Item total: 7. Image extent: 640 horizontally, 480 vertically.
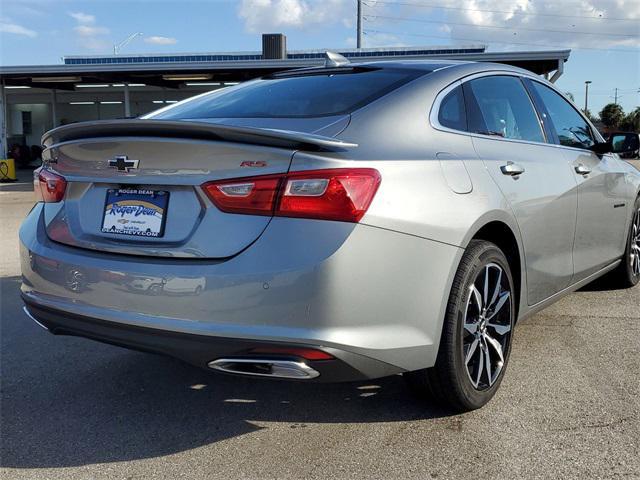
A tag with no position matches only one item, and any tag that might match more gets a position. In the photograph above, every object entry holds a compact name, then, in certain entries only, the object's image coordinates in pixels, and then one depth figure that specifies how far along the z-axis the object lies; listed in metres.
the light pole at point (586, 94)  91.24
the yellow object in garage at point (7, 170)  23.03
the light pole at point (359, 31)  41.16
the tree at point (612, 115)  74.00
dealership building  22.28
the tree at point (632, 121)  72.31
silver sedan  2.35
